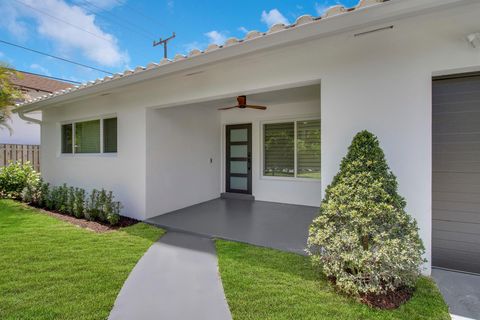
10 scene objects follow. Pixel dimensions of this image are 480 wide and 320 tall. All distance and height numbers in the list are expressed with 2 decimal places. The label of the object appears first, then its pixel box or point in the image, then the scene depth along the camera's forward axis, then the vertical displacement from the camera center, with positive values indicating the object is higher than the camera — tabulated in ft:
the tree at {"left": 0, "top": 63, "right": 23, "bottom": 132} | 27.61 +7.28
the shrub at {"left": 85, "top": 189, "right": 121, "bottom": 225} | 21.47 -3.95
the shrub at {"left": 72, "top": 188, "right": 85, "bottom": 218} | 23.66 -3.94
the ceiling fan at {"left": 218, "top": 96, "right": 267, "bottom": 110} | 22.20 +4.98
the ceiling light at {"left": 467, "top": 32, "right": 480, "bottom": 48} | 11.03 +5.01
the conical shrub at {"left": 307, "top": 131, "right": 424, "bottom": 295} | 10.40 -2.84
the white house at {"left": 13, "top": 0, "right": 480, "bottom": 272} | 11.62 +3.88
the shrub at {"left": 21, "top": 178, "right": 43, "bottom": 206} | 29.07 -3.53
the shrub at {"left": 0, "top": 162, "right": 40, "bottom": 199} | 32.60 -2.36
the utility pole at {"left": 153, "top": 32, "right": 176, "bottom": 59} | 67.05 +29.70
